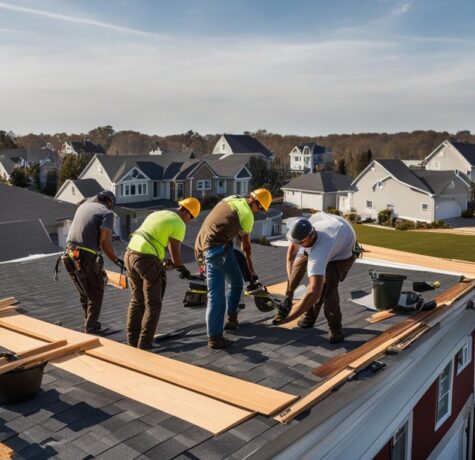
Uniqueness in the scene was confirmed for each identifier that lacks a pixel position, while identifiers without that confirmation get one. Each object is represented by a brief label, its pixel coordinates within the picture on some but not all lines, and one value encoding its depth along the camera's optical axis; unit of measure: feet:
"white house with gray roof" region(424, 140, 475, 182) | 178.40
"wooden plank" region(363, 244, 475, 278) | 43.47
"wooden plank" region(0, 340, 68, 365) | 16.35
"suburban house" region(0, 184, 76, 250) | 83.97
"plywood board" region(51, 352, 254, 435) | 13.30
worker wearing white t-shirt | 18.34
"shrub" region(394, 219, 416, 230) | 122.01
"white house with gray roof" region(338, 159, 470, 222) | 128.77
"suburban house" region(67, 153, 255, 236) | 134.18
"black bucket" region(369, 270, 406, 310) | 23.94
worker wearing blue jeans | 19.26
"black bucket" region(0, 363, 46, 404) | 13.97
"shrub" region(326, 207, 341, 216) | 142.68
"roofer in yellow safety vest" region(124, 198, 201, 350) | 19.35
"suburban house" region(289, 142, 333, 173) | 271.90
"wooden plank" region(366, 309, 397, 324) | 23.13
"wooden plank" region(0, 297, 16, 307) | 24.44
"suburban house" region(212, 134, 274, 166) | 223.57
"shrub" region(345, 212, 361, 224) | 136.35
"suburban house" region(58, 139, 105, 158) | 241.59
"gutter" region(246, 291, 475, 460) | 13.58
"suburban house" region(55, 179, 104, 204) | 129.90
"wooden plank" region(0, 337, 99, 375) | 14.45
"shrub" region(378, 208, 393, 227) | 132.26
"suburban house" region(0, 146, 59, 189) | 190.80
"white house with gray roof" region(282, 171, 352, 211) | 154.40
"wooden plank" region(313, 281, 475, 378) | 17.08
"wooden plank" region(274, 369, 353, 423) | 13.46
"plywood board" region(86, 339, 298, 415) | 14.16
